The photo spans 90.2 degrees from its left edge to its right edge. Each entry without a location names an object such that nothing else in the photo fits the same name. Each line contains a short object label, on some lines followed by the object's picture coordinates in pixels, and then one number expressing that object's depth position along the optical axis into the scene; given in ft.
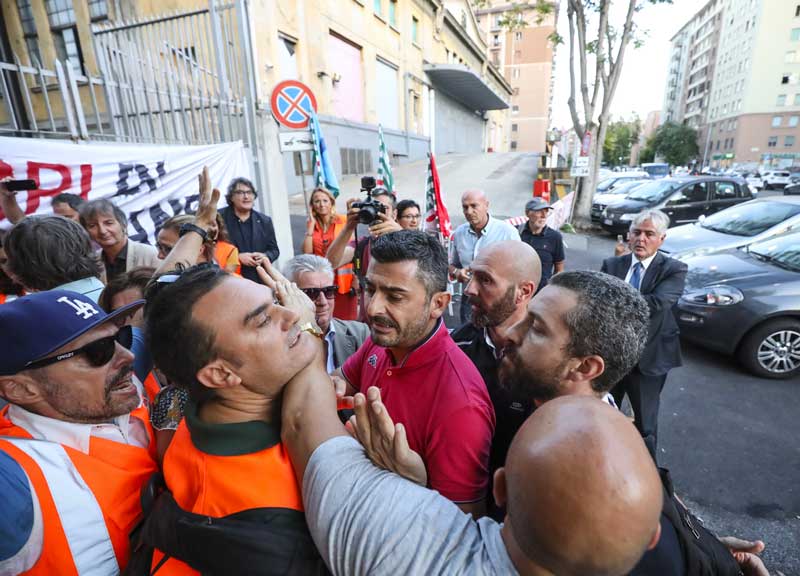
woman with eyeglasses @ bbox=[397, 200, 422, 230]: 15.16
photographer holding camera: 10.51
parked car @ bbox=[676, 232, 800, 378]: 13.63
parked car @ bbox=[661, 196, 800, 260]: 21.21
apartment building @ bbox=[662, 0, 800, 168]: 150.51
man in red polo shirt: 4.08
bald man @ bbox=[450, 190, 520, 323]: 14.60
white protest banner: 11.69
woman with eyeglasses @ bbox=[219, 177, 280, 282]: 15.02
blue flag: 17.57
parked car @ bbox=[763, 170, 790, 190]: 98.20
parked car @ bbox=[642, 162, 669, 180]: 104.06
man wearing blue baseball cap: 3.28
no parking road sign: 17.20
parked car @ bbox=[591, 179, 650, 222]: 44.94
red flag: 20.22
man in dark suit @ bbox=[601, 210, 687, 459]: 9.84
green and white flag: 20.70
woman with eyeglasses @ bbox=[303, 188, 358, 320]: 14.98
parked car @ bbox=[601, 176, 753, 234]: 35.78
